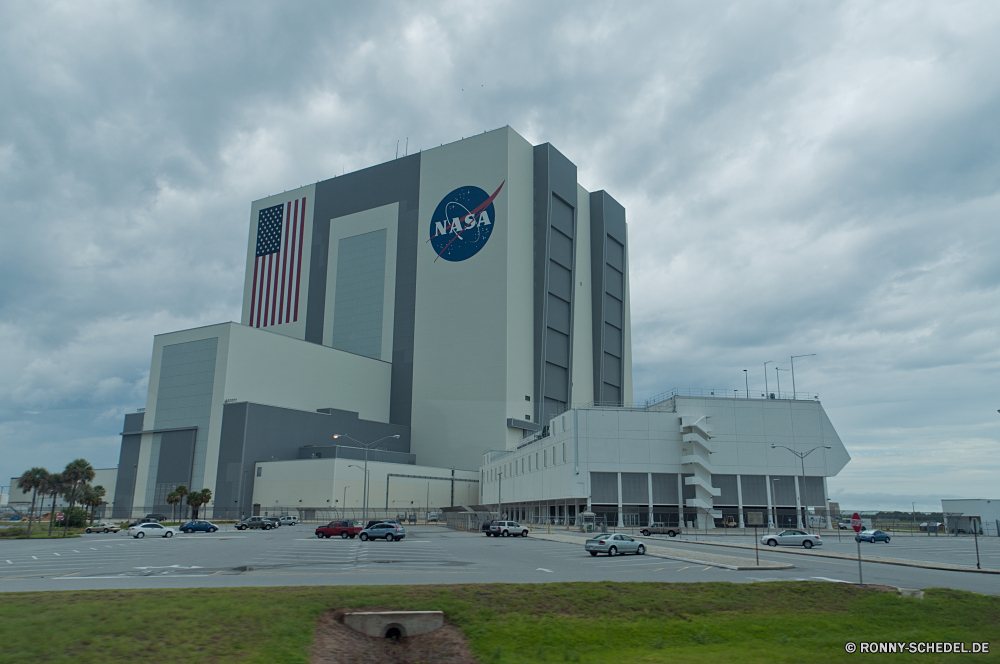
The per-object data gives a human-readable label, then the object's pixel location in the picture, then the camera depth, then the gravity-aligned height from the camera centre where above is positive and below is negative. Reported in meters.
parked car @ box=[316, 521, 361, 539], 60.91 -3.78
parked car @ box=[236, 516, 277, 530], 81.25 -4.43
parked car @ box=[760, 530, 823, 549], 51.62 -3.47
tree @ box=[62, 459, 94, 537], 97.25 +1.28
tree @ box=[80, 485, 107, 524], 99.69 -1.89
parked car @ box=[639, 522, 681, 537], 67.31 -3.94
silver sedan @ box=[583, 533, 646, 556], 39.12 -3.08
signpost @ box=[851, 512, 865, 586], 23.17 -1.01
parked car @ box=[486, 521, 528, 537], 62.84 -3.66
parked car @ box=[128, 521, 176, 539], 61.35 -4.11
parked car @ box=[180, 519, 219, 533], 72.38 -4.35
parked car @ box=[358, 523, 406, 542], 57.00 -3.66
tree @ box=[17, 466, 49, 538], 96.44 +0.41
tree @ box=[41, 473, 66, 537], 96.62 -0.11
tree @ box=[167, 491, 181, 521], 100.19 -2.01
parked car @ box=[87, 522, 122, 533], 74.89 -4.76
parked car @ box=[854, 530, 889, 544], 62.88 -3.91
